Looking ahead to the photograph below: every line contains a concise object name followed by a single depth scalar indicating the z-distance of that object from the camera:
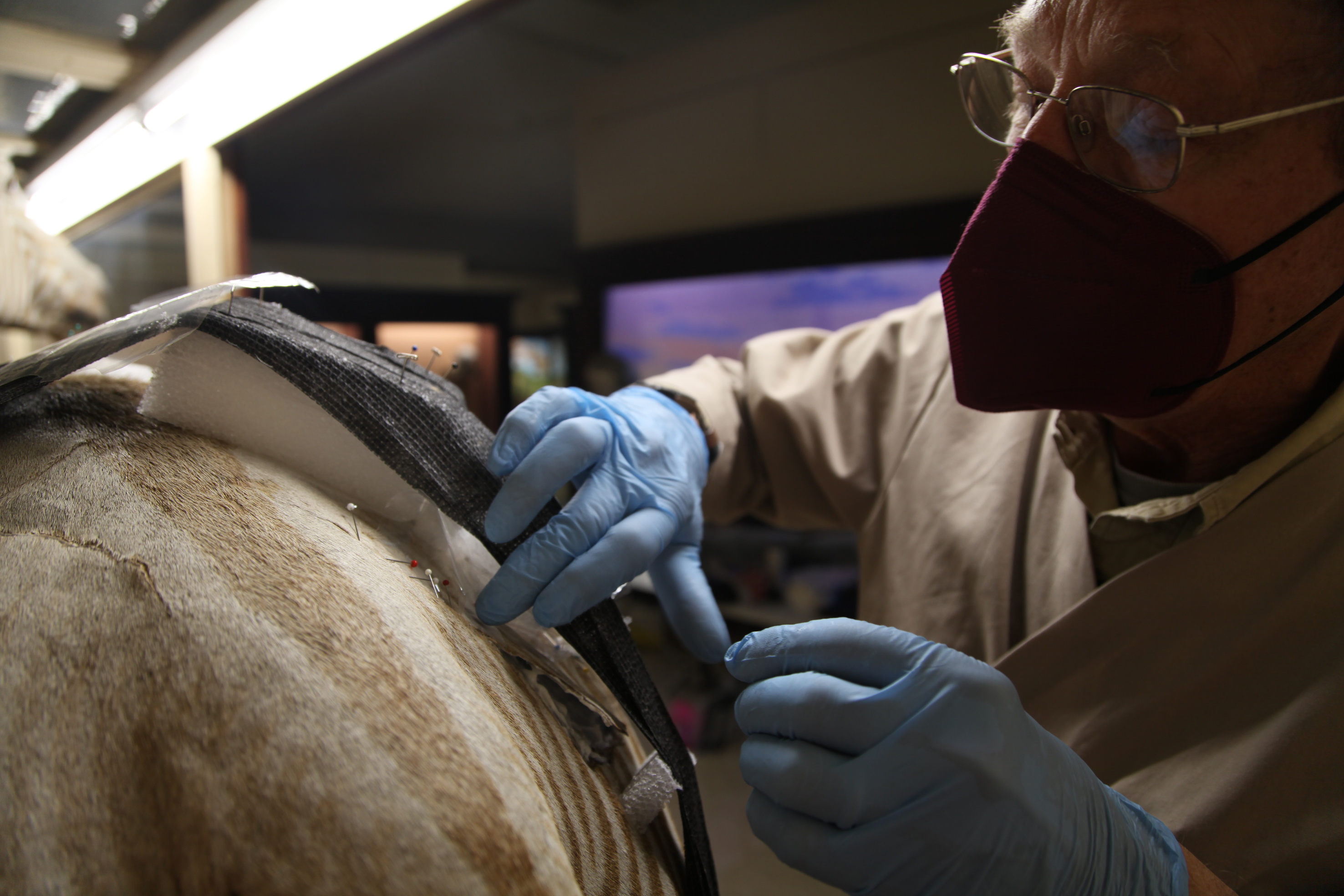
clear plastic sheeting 0.32
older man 0.32
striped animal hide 0.24
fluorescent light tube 0.62
